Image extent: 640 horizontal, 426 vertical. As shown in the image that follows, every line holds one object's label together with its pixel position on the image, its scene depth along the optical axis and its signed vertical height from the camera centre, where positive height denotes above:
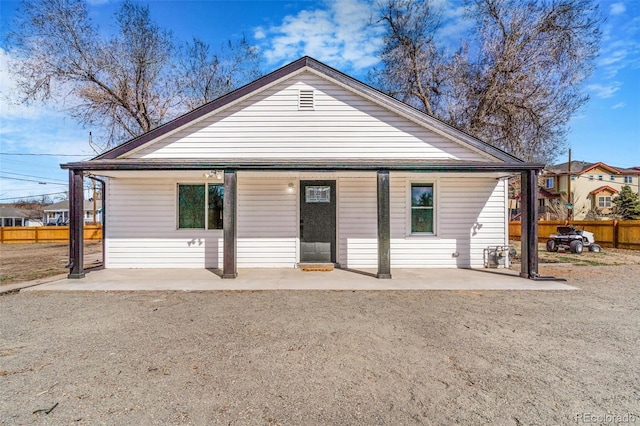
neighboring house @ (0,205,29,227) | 42.38 -0.24
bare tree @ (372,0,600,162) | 13.50 +6.95
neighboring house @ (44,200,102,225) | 45.58 +0.20
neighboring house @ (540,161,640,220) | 33.91 +3.23
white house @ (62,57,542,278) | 8.19 +0.55
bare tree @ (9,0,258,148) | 14.26 +7.83
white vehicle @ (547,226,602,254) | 11.79 -1.06
